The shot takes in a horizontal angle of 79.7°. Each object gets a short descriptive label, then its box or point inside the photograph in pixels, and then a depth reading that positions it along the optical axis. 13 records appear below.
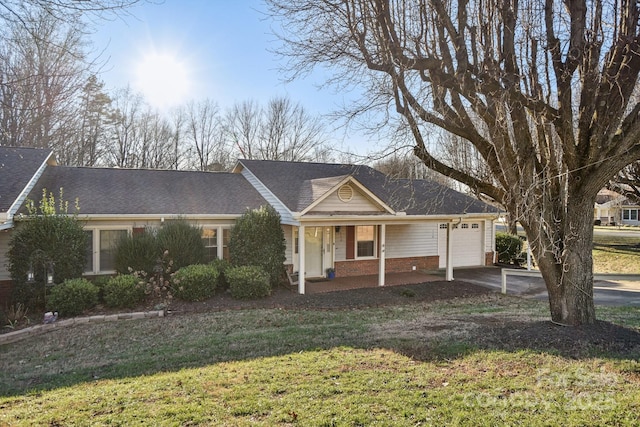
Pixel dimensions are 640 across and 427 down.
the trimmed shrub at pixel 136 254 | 11.21
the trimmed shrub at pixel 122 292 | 9.84
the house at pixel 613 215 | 53.03
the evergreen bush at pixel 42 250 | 9.81
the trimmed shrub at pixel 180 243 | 11.55
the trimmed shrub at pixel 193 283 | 10.56
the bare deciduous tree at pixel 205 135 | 34.97
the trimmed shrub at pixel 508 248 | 19.30
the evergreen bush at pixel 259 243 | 12.10
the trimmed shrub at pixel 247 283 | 11.00
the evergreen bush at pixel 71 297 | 9.27
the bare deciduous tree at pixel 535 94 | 6.22
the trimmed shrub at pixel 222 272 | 11.66
